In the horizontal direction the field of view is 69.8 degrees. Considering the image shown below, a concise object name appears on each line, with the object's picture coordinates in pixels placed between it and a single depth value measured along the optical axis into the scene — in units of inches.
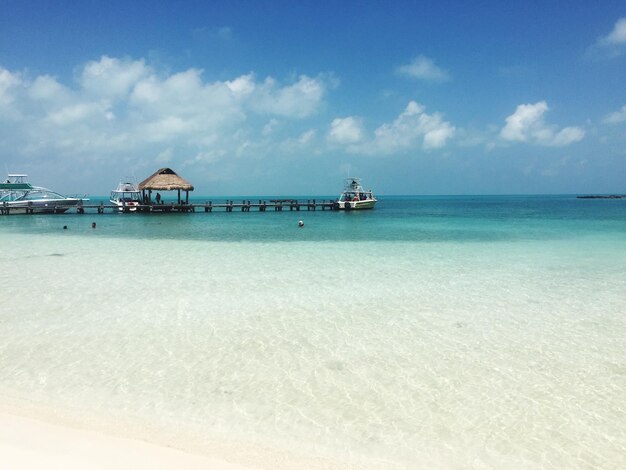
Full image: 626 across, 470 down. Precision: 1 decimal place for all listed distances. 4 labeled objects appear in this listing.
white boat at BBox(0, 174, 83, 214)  1603.1
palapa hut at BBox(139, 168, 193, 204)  1542.8
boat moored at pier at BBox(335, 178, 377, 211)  1831.9
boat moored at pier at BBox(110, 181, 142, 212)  1622.8
